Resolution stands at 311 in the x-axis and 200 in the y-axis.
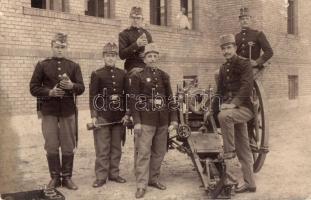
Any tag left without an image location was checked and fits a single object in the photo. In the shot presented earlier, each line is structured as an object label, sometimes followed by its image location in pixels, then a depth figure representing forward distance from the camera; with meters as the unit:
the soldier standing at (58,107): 5.21
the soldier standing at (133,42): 5.86
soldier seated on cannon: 5.00
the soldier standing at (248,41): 6.69
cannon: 5.07
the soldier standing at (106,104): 5.45
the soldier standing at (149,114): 5.10
